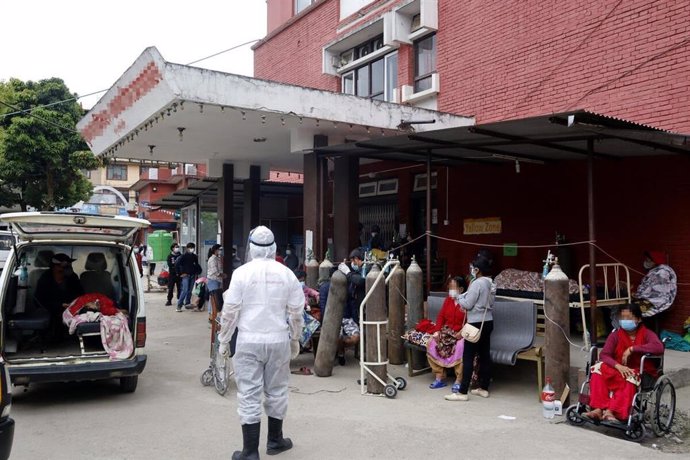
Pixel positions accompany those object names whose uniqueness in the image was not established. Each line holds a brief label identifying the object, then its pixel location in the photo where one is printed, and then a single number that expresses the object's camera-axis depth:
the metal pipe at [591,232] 6.72
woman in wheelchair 5.36
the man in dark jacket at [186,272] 15.17
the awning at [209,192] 17.67
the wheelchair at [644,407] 5.35
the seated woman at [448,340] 7.13
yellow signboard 11.68
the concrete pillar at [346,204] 11.20
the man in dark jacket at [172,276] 16.14
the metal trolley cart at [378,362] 6.79
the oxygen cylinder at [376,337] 6.87
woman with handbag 6.61
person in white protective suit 4.66
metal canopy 6.43
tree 23.17
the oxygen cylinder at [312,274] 9.89
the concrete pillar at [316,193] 10.84
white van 6.24
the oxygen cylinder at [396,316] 8.20
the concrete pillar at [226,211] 15.37
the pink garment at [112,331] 6.62
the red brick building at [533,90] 8.77
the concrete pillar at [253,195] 15.93
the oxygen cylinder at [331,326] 7.79
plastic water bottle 5.97
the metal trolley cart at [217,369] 6.89
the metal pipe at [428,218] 8.65
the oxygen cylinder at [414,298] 8.19
